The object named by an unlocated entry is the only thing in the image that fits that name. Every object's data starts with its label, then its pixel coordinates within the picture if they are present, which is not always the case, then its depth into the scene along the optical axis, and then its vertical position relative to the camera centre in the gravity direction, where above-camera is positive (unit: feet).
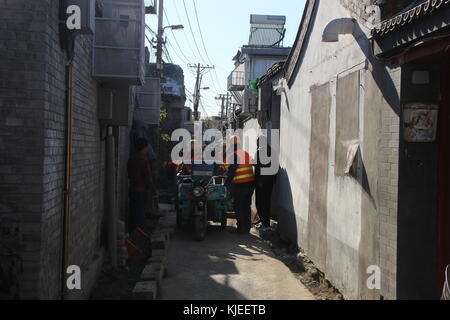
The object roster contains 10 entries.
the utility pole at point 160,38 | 60.77 +14.54
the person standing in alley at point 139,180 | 29.22 -2.04
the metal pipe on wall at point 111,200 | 23.84 -2.81
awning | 12.53 +3.66
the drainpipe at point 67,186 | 15.26 -1.31
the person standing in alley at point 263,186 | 34.24 -2.69
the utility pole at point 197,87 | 134.62 +17.90
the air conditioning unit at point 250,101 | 46.91 +4.79
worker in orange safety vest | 34.17 -2.59
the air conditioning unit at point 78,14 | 14.03 +4.01
